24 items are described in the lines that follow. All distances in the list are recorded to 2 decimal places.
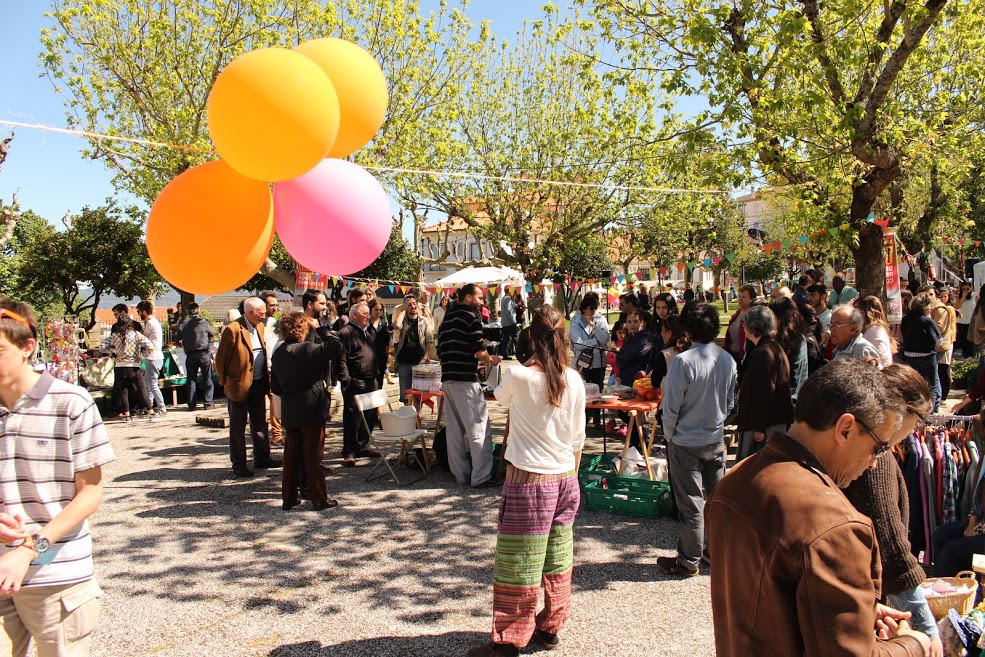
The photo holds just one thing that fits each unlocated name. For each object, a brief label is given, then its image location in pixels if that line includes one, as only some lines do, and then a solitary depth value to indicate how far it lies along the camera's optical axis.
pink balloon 2.91
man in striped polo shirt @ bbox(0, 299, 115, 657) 2.33
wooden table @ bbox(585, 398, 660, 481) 6.05
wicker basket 2.85
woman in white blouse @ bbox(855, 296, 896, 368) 5.38
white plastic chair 6.65
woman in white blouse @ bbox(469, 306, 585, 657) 3.32
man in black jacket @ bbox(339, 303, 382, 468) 7.27
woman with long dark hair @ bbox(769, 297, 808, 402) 5.18
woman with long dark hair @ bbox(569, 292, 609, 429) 8.37
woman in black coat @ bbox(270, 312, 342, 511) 5.64
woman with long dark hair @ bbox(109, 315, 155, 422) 9.88
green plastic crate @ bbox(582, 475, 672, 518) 5.46
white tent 15.82
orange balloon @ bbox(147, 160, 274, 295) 2.69
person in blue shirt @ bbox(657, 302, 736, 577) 4.20
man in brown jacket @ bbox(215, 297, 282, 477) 6.69
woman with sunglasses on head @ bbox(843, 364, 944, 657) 2.22
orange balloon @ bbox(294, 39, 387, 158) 2.93
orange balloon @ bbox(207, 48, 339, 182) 2.48
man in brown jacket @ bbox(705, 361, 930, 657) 1.39
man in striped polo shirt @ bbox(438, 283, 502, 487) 6.00
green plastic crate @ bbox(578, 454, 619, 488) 5.98
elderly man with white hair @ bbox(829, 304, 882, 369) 5.27
